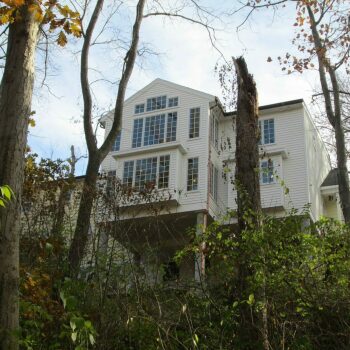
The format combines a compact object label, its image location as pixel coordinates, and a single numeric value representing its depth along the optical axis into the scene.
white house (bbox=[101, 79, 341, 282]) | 23.25
